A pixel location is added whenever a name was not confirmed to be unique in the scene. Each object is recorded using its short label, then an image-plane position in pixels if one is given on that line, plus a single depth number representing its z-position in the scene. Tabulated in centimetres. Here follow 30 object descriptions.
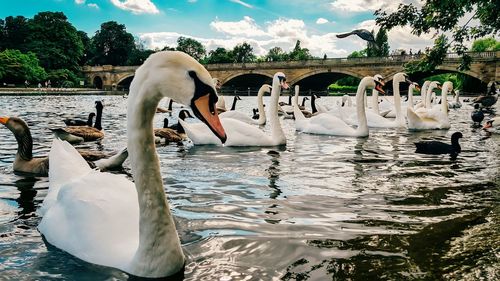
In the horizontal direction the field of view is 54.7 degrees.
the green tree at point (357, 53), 13025
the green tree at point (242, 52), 10900
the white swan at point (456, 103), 2745
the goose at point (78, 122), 1270
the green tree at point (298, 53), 11026
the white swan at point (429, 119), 1336
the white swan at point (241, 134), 942
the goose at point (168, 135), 1054
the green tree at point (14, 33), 8106
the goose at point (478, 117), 1588
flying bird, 1559
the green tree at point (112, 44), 10400
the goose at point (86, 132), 1041
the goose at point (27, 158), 646
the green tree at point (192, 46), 11962
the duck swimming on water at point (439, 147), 852
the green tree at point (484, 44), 9036
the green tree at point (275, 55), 12132
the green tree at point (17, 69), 6250
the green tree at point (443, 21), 988
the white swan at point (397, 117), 1441
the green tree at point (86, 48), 10525
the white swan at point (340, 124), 1158
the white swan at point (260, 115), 1375
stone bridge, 4588
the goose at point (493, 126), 1184
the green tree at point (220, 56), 10096
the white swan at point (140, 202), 239
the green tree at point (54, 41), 7681
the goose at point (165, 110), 2303
